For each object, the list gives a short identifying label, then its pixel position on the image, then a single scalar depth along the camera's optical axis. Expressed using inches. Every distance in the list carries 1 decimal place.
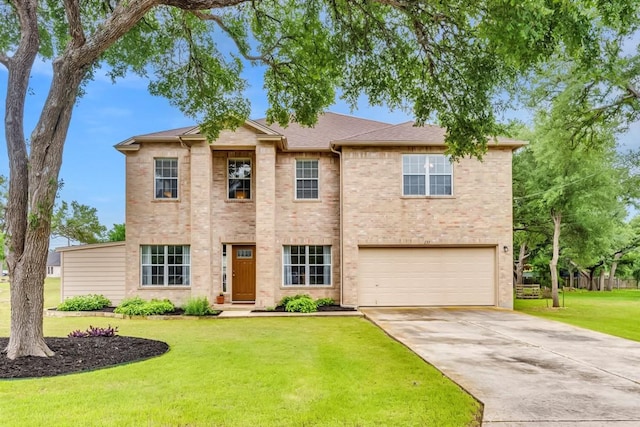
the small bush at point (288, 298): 638.5
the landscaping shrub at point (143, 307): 585.0
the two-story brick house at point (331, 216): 644.1
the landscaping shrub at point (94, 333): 399.2
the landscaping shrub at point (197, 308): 578.9
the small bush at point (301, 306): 602.9
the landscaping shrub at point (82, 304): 621.6
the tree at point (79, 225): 1200.8
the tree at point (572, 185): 654.5
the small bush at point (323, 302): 639.8
